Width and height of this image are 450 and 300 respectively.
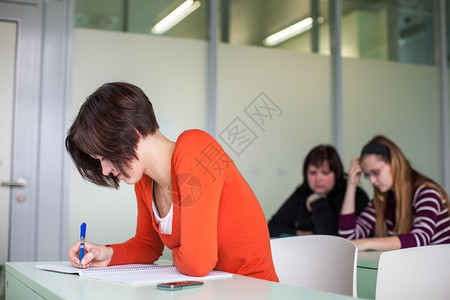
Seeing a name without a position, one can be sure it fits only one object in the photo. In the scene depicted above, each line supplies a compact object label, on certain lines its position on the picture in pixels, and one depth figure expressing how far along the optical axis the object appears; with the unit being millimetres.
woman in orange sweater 1304
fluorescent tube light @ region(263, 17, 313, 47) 4043
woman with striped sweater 2436
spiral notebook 1225
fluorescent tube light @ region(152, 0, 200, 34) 3753
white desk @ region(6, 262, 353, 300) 1016
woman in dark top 3250
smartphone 1088
